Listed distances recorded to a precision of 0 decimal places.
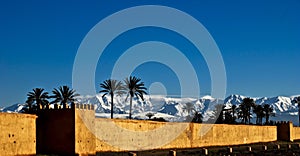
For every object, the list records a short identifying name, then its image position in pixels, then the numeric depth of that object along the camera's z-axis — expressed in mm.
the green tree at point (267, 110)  110588
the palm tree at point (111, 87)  66875
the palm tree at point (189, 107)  110375
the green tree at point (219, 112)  98869
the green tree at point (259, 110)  107375
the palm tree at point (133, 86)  68875
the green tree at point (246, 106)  102688
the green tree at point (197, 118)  110462
